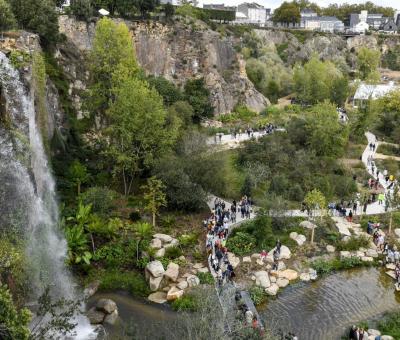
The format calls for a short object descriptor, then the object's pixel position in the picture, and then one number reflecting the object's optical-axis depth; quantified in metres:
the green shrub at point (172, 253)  26.66
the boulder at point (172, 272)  24.66
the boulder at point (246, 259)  26.88
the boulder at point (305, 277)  25.80
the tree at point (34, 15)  36.88
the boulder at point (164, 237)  28.05
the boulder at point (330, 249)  28.82
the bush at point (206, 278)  24.55
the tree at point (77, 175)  31.86
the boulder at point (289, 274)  25.80
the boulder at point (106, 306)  21.72
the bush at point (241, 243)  27.80
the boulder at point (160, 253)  26.39
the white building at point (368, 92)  61.03
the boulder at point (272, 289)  24.23
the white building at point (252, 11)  127.12
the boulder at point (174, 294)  23.45
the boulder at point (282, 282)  25.03
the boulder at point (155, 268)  24.64
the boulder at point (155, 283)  24.23
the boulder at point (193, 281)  24.23
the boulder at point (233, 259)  26.37
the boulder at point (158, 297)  23.52
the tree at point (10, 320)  12.15
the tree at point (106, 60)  36.66
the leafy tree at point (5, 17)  31.66
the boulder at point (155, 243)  27.18
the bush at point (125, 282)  24.22
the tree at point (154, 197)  29.58
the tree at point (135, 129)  33.22
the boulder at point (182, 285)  24.14
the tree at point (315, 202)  29.64
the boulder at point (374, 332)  20.80
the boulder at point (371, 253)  28.28
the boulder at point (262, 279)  24.80
